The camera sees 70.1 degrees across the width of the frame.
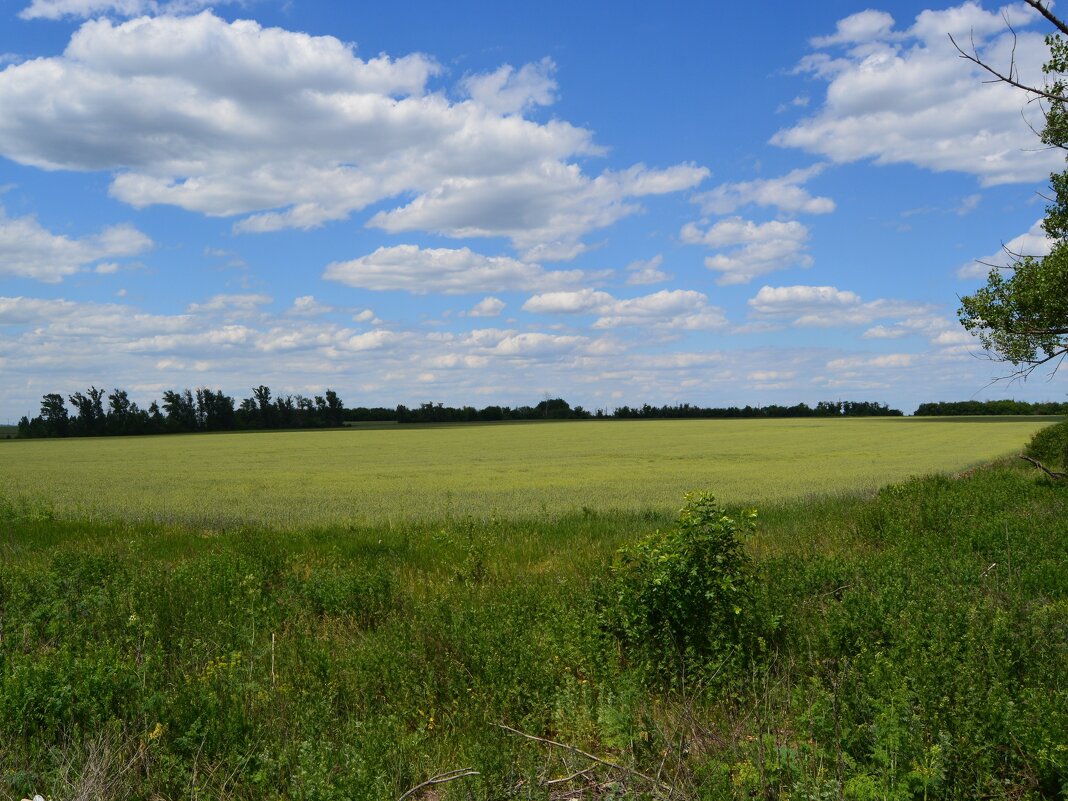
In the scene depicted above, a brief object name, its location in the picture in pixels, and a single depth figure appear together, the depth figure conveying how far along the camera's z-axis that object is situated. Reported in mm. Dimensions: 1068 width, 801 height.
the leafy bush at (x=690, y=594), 6926
